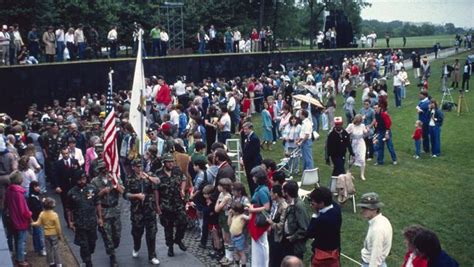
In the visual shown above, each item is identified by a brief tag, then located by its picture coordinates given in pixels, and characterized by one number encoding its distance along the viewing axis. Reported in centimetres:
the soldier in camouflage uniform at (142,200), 1117
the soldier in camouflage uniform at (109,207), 1098
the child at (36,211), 1179
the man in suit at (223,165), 1155
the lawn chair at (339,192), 1319
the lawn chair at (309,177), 1327
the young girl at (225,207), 1084
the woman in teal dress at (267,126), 2067
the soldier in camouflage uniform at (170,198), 1152
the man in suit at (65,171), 1377
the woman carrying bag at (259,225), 964
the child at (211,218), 1146
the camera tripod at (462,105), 2666
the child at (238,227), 1015
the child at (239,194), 1023
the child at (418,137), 1827
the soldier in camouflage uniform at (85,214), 1080
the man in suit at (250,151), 1428
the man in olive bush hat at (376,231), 803
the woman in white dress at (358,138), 1562
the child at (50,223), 1081
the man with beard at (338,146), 1424
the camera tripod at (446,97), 2795
